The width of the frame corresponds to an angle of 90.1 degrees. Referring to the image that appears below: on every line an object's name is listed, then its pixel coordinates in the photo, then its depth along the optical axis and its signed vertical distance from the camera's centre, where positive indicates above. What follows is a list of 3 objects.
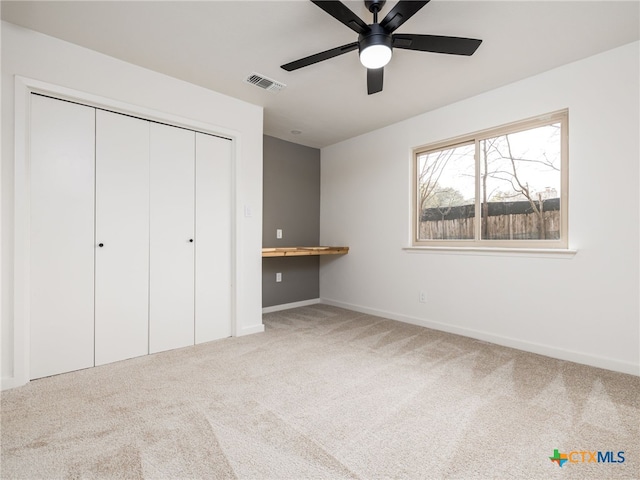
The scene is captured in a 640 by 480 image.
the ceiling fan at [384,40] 1.64 +1.16
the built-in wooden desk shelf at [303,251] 3.45 -0.14
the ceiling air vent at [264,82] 2.69 +1.37
